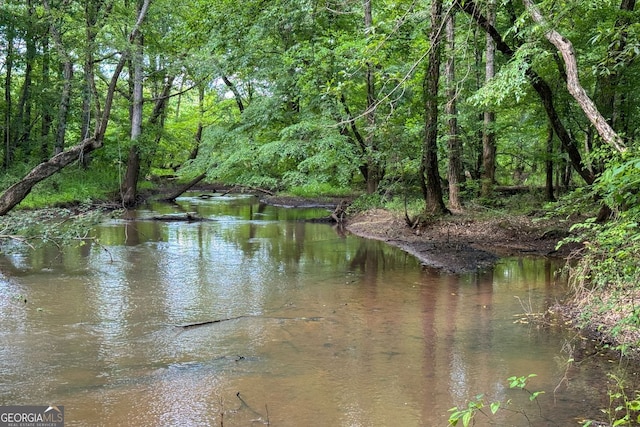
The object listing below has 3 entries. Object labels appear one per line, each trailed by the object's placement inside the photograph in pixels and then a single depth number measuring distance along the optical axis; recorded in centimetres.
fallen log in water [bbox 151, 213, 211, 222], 1703
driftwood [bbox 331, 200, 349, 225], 1724
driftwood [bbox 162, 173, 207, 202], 2334
